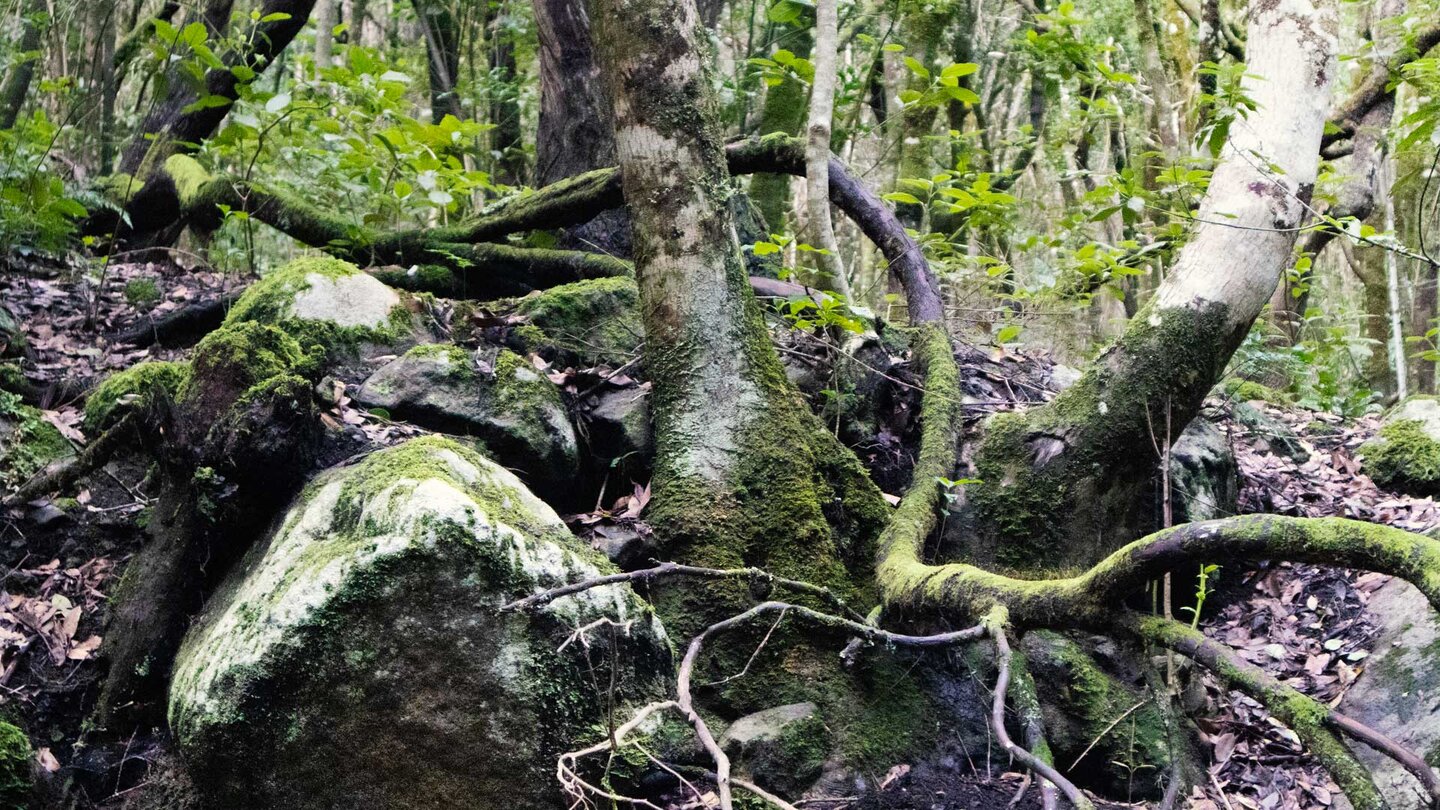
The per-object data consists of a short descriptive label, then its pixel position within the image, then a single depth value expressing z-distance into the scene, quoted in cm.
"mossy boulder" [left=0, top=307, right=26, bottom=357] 468
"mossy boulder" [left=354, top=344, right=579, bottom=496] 387
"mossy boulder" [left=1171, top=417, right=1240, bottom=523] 445
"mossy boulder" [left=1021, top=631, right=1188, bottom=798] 348
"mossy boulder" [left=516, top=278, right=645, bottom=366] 457
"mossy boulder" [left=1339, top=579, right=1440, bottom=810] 322
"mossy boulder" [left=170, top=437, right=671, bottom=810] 263
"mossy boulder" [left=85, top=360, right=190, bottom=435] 381
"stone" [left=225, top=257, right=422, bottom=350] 435
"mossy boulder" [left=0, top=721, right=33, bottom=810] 281
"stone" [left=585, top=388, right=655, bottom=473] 407
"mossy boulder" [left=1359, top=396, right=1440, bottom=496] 533
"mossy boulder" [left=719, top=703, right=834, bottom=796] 304
